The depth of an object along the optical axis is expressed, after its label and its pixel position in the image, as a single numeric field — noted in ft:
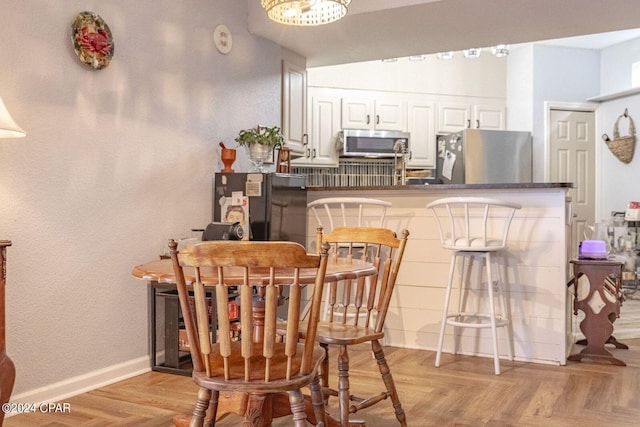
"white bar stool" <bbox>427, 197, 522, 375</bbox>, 10.88
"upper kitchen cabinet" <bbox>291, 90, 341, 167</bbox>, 20.71
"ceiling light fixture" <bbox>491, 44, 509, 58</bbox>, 15.93
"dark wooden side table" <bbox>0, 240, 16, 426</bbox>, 6.51
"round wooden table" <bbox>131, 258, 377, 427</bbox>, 5.70
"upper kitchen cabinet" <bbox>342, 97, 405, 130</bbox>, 21.34
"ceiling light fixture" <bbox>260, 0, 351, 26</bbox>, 8.46
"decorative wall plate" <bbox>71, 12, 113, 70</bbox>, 9.43
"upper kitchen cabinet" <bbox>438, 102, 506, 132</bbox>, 22.44
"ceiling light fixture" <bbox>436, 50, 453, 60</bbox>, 16.10
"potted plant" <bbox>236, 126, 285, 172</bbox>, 12.87
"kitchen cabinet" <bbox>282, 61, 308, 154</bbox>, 15.55
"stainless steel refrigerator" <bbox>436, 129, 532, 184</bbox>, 21.38
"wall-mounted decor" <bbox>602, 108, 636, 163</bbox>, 22.15
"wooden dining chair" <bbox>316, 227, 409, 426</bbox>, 7.18
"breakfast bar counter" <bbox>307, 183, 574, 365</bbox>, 11.57
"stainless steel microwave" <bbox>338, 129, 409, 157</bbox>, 20.62
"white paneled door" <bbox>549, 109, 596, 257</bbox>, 22.91
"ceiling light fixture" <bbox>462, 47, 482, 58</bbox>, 16.05
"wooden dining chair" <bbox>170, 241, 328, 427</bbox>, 5.25
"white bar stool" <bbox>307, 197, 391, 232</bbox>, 12.51
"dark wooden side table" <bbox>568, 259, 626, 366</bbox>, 11.71
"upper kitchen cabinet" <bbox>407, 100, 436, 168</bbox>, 22.03
